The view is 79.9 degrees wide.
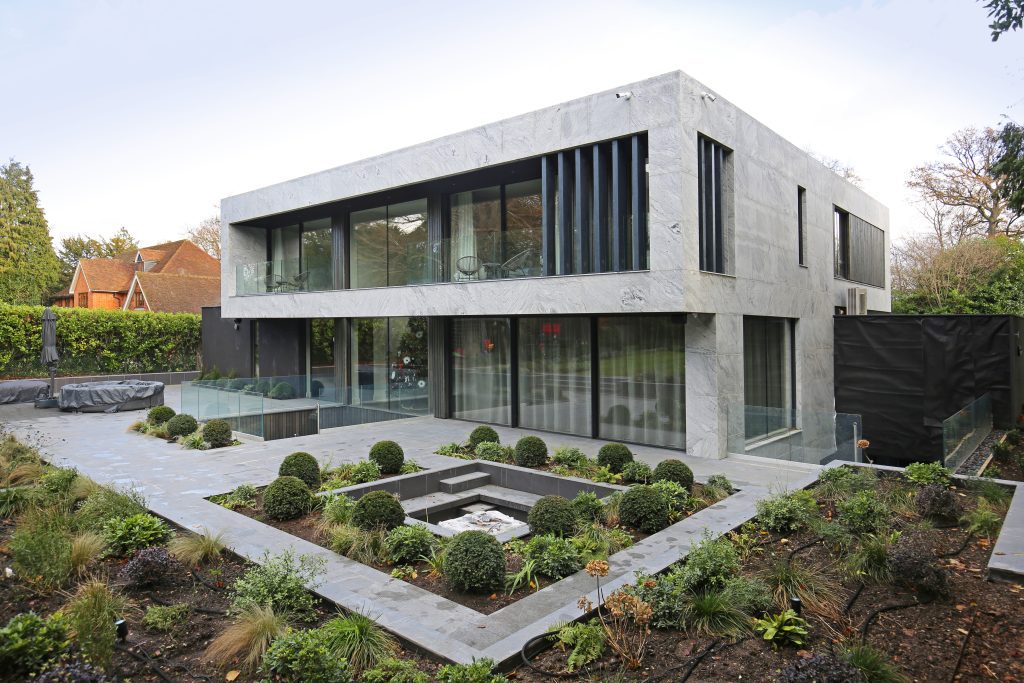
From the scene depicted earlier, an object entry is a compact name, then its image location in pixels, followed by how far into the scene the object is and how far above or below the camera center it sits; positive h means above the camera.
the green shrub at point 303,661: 3.93 -2.01
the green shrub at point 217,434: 12.76 -1.67
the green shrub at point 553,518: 7.11 -1.97
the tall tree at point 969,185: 28.78 +7.78
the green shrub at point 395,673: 3.98 -2.12
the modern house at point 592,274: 11.33 +1.78
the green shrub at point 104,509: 6.89 -1.82
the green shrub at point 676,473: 8.68 -1.79
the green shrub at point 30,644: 3.92 -1.89
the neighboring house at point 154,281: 38.38 +5.07
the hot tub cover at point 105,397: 18.30 -1.23
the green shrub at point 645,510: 7.28 -1.94
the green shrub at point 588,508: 7.51 -1.98
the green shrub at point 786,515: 6.94 -1.91
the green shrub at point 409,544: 6.39 -2.03
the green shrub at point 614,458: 9.82 -1.76
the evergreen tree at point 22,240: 36.53 +7.10
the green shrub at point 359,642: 4.29 -2.09
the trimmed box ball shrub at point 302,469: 9.08 -1.73
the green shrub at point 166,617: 4.85 -2.12
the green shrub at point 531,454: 10.49 -1.78
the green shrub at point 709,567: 5.11 -1.87
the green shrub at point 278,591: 5.02 -1.99
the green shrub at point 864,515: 6.30 -1.76
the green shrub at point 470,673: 3.82 -2.03
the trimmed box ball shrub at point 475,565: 5.63 -1.98
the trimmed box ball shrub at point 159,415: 14.70 -1.44
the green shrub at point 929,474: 8.02 -1.72
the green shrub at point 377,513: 7.15 -1.89
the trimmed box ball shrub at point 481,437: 11.73 -1.65
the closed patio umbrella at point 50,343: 19.57 +0.44
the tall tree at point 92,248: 53.03 +9.66
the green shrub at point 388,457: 10.02 -1.73
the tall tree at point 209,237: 50.06 +9.71
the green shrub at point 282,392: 16.36 -1.05
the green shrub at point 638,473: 9.09 -1.86
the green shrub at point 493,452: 10.98 -1.84
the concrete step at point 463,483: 9.88 -2.17
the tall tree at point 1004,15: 7.25 +3.93
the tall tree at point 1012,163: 9.23 +2.79
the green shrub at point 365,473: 9.57 -1.91
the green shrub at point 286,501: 7.80 -1.89
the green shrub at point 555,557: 6.02 -2.07
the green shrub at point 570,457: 10.22 -1.82
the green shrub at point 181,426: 13.47 -1.57
